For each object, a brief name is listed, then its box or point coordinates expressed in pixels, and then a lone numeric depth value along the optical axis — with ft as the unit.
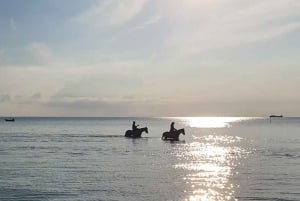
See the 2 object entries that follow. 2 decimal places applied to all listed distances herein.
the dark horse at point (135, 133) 263.08
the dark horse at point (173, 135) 247.09
